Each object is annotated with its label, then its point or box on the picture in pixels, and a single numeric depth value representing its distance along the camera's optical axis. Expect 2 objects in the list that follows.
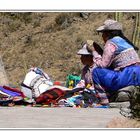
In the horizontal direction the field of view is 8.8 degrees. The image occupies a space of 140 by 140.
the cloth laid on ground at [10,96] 12.05
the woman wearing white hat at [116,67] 11.74
